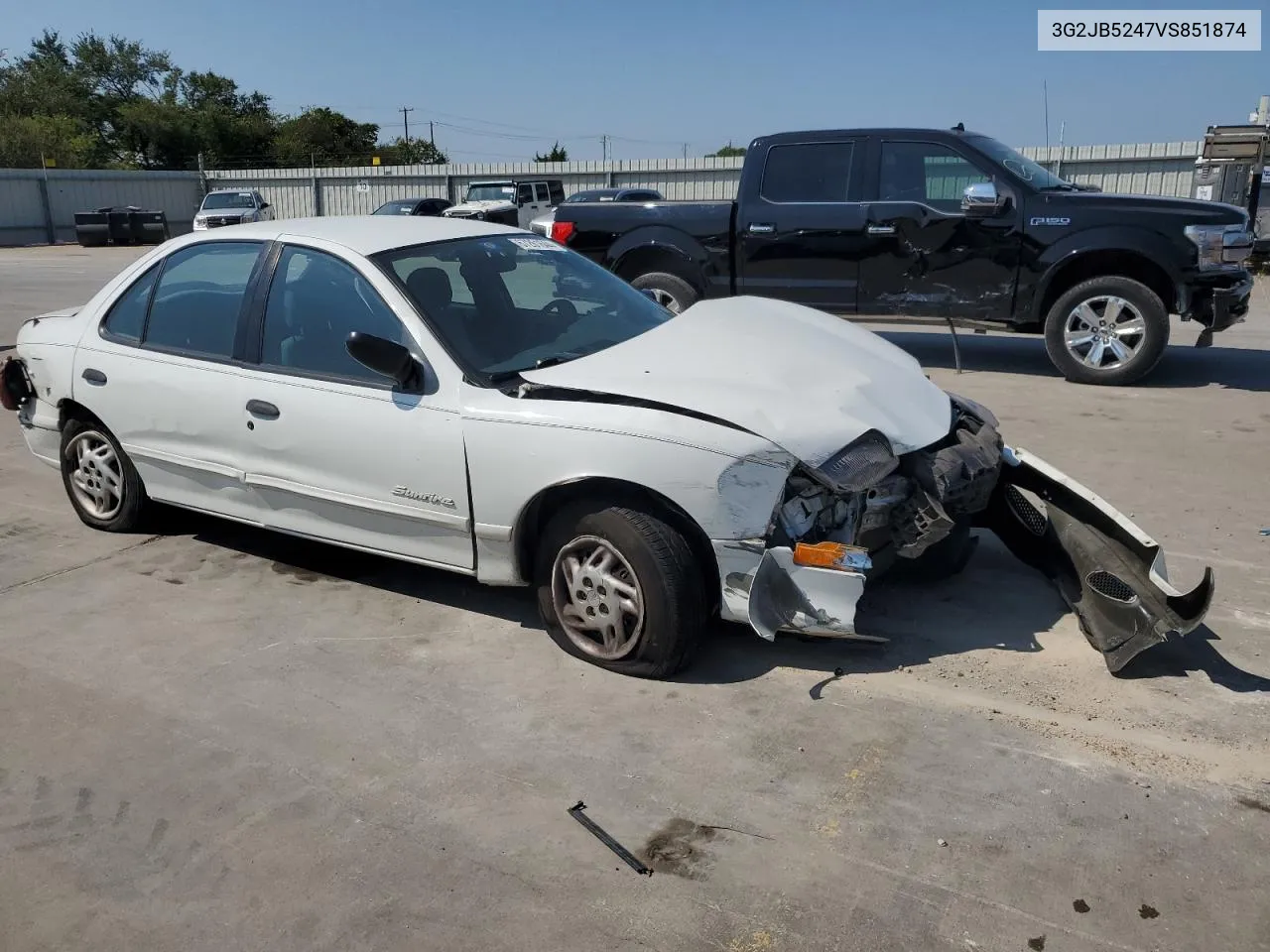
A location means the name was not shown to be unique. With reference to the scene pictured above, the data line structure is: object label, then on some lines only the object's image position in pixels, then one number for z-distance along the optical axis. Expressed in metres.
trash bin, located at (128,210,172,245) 34.78
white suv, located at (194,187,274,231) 29.23
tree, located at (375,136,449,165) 78.18
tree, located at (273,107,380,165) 69.12
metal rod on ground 2.84
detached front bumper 3.55
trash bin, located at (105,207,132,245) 34.44
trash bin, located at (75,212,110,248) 34.34
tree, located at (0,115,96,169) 51.19
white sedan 3.62
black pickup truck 8.54
